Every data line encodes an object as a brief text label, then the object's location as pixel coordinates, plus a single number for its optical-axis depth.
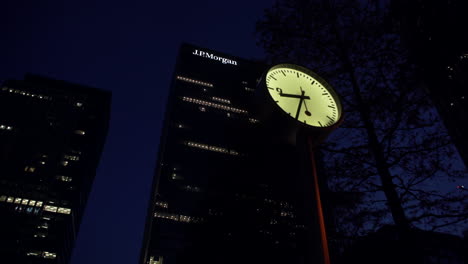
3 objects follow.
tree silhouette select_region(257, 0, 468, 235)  5.12
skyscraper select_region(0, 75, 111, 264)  74.75
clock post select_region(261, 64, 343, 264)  2.72
